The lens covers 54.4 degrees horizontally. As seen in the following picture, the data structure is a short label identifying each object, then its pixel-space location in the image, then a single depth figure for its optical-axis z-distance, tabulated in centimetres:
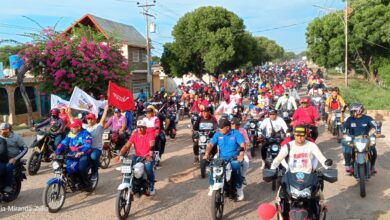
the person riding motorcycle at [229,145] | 664
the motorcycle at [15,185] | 705
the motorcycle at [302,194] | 464
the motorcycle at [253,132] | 1098
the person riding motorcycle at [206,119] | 939
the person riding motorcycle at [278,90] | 1948
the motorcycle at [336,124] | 1263
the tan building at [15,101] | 2028
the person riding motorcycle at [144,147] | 678
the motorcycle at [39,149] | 906
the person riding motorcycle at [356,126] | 785
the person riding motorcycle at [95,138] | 751
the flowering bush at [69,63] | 1767
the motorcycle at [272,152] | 779
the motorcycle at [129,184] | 604
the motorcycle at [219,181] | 589
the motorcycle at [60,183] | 646
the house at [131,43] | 2947
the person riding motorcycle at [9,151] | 692
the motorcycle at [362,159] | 707
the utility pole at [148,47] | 3016
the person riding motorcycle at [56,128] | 936
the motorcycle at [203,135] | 913
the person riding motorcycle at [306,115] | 1001
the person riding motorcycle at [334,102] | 1254
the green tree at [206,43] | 3522
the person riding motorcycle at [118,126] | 1005
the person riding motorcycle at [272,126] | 894
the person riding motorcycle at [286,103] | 1269
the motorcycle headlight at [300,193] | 464
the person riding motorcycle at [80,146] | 707
